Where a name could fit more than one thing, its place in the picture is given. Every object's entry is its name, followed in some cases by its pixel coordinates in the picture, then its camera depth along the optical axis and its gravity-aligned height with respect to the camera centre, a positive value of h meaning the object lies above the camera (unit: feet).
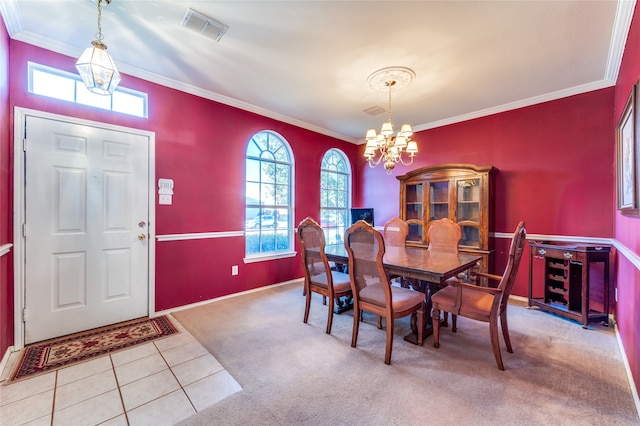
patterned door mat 6.57 -3.85
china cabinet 11.62 +0.51
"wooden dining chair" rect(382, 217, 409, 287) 11.47 -0.92
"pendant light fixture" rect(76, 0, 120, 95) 5.40 +2.97
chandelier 8.95 +2.69
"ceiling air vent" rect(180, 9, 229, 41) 6.68 +4.97
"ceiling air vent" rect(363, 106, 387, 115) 12.46 +4.92
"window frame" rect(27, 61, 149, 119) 7.72 +4.02
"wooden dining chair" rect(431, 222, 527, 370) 6.47 -2.41
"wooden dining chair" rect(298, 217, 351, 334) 8.63 -2.17
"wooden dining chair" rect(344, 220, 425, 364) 6.79 -2.22
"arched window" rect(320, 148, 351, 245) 16.61 +1.16
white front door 7.60 -0.51
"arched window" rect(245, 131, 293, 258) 12.86 +0.81
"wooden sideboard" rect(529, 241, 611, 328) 8.86 -2.43
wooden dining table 6.77 -1.47
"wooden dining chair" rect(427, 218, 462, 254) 9.94 -0.93
